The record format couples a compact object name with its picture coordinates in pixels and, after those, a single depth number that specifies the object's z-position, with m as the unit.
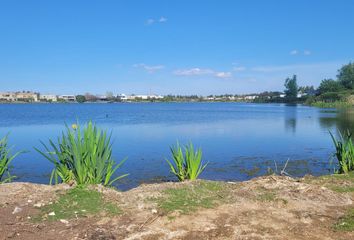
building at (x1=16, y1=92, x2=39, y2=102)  191.93
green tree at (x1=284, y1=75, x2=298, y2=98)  156.38
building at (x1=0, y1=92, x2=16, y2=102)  186.88
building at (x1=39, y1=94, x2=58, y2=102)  197.82
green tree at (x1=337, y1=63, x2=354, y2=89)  119.76
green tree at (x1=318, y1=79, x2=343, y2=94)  118.69
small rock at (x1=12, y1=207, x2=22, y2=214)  5.92
